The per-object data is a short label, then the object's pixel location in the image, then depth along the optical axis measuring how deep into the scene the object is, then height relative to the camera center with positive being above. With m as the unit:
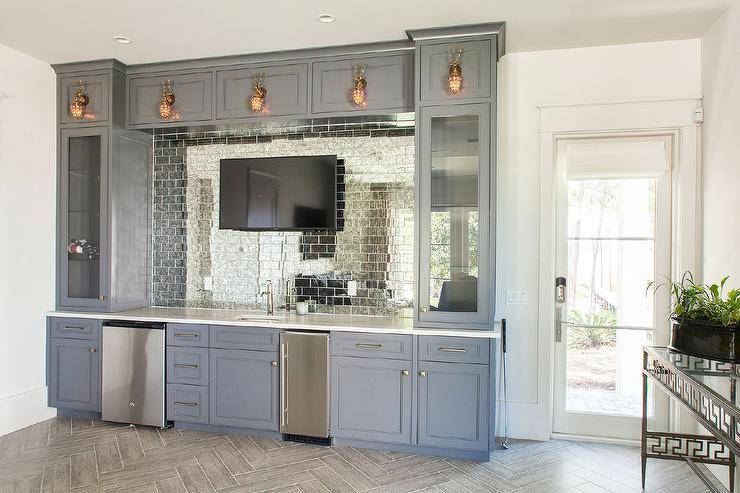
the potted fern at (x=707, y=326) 2.48 -0.40
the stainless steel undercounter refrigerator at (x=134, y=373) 3.93 -1.05
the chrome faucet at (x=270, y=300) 4.12 -0.48
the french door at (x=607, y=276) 3.71 -0.24
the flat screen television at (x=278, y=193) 4.12 +0.40
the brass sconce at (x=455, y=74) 3.43 +1.15
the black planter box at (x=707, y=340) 2.47 -0.47
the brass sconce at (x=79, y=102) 4.17 +1.13
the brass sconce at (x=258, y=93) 3.89 +1.14
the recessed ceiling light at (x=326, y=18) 3.28 +1.46
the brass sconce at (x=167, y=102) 4.11 +1.12
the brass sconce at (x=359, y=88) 3.69 +1.13
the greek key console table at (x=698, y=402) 2.15 -0.75
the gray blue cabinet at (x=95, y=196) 4.18 +0.36
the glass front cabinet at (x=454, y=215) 3.46 +0.20
